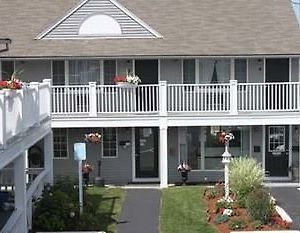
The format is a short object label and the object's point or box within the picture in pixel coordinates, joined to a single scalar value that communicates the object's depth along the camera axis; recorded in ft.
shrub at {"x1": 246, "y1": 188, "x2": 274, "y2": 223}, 56.70
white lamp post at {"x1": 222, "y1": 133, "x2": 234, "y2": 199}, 65.72
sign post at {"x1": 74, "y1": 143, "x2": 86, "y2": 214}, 57.00
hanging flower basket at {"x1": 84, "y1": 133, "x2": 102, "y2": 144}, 79.66
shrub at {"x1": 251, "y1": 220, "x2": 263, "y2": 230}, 55.79
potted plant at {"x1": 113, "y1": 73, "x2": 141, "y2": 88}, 77.87
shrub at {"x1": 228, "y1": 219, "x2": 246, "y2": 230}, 56.42
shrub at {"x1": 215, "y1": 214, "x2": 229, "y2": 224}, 59.06
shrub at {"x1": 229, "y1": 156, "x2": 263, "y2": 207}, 63.31
